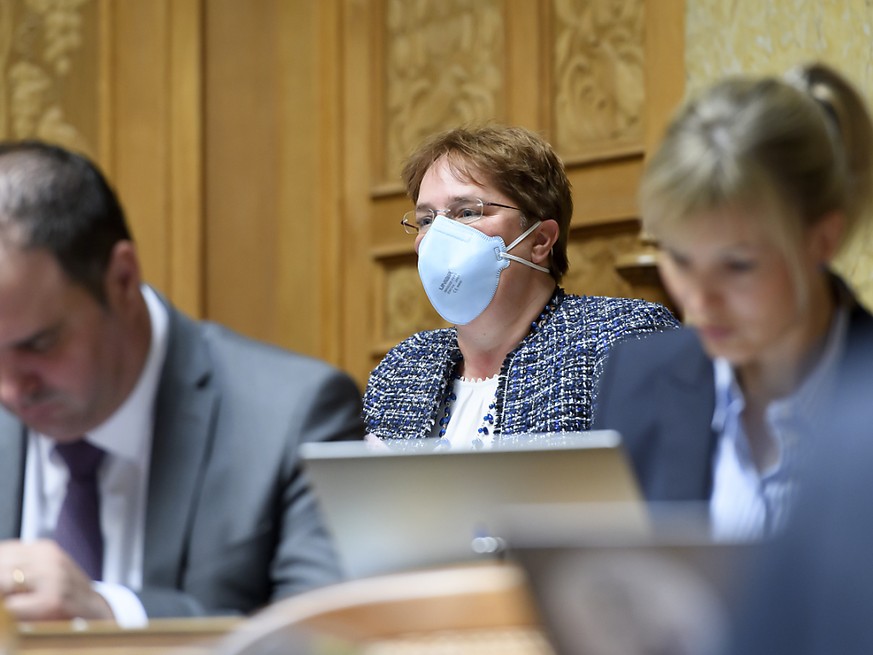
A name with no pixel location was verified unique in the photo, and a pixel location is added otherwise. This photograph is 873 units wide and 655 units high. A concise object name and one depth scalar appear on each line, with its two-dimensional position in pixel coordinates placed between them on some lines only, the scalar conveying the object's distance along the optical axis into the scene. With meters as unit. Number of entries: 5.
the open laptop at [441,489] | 5.85
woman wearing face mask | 7.49
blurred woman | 6.79
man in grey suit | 6.82
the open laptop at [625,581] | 4.09
